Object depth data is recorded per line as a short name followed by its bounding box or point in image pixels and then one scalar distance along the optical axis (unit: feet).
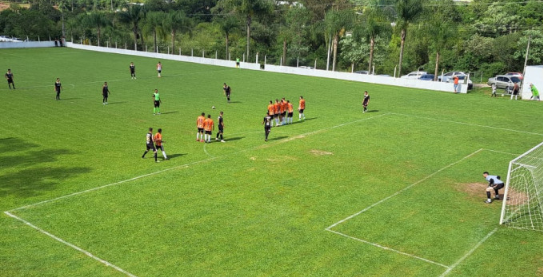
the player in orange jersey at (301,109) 106.01
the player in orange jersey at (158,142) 75.46
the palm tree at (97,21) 306.55
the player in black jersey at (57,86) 124.47
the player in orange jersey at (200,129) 87.40
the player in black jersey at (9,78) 138.31
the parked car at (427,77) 181.92
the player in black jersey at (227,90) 126.99
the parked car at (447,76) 174.95
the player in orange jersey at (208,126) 86.58
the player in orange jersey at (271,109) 99.81
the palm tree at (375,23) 196.85
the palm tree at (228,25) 252.42
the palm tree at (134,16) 296.30
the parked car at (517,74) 161.46
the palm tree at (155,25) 282.15
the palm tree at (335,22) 213.87
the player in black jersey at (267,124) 87.90
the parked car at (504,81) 157.58
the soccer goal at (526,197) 56.13
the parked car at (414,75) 182.93
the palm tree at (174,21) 276.41
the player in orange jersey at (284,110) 103.35
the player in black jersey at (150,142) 75.15
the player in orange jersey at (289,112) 103.45
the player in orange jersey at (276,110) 101.41
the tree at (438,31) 184.55
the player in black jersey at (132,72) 164.14
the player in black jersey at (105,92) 119.75
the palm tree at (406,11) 181.16
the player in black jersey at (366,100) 115.55
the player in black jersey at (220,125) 87.30
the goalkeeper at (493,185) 61.77
